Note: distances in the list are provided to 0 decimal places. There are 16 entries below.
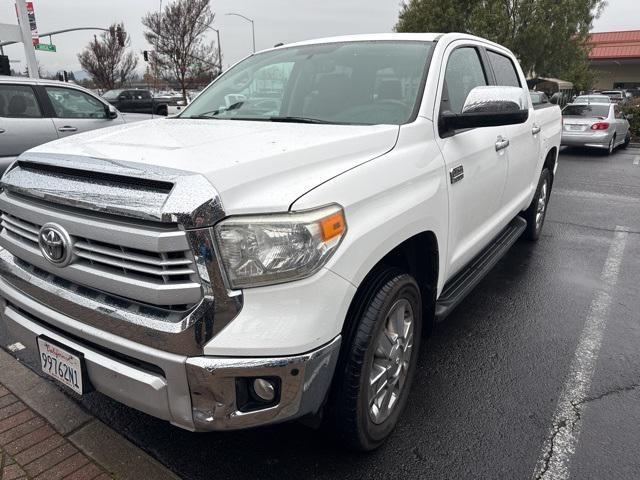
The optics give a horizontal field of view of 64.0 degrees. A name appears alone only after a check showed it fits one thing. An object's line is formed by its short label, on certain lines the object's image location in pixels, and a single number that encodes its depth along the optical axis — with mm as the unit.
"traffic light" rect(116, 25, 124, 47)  36000
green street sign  18609
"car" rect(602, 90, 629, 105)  37781
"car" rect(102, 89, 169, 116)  19092
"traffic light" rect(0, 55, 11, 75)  12203
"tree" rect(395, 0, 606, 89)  19547
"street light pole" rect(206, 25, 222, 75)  34812
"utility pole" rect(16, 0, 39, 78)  14055
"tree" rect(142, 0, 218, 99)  30031
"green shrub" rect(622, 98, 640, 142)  17391
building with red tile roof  47875
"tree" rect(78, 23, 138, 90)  35844
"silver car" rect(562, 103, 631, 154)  13383
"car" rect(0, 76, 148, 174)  6910
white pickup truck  1706
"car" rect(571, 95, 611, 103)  19484
